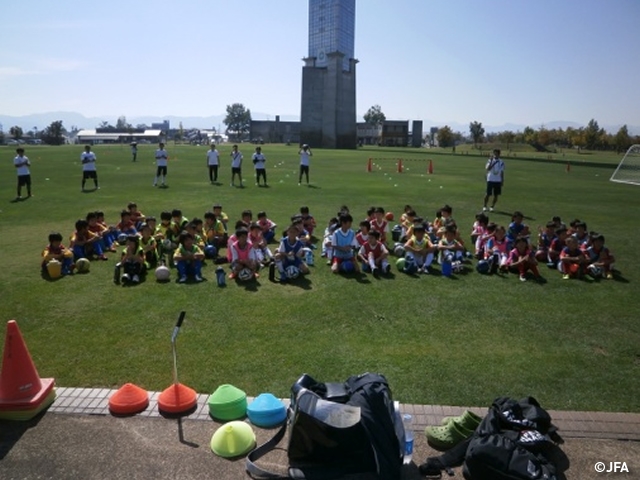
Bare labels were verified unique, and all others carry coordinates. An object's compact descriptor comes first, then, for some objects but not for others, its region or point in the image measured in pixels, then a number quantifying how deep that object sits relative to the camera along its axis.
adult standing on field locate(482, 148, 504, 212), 19.22
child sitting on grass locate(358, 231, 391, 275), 11.35
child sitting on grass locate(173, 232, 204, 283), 10.74
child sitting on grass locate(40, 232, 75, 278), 10.95
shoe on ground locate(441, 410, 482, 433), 5.13
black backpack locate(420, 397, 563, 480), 4.39
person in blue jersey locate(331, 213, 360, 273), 11.43
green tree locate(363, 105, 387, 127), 157.50
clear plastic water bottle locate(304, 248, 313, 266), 11.90
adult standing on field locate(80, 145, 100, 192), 24.05
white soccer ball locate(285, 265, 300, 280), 10.79
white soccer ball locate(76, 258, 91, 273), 11.22
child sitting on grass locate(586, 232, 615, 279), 11.23
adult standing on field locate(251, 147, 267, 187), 25.77
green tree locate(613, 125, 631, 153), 81.75
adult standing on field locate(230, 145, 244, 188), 25.64
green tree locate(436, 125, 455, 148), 112.19
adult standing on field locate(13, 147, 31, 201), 21.39
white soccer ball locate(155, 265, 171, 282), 10.48
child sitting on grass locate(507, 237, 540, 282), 11.10
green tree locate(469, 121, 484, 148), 107.94
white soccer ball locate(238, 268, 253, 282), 10.62
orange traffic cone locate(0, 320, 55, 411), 5.48
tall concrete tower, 87.94
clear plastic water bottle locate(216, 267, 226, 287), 10.29
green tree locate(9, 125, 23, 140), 106.75
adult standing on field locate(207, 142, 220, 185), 26.94
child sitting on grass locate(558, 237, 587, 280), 11.27
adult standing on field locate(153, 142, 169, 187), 25.64
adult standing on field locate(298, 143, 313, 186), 26.25
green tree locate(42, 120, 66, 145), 99.02
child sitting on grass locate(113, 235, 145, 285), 10.48
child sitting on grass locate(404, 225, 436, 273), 11.72
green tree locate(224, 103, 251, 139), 162.75
